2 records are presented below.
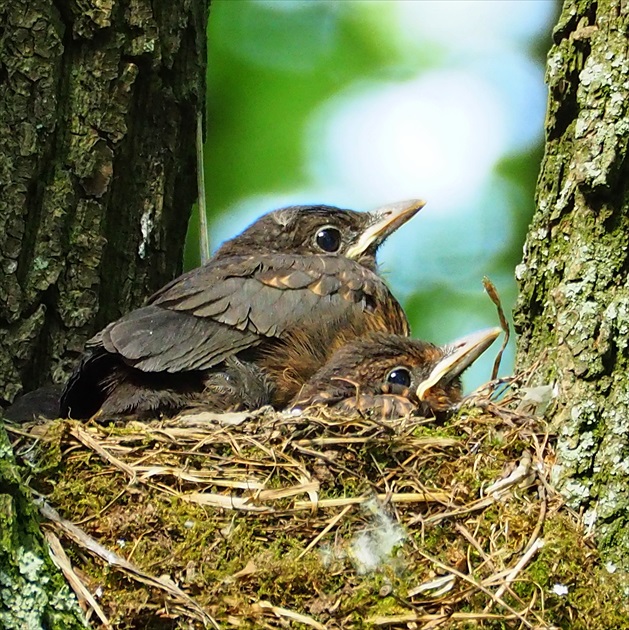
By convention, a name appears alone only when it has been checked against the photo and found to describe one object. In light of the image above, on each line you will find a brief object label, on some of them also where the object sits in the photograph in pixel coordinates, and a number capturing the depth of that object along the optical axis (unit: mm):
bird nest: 5570
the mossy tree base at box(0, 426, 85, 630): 5062
